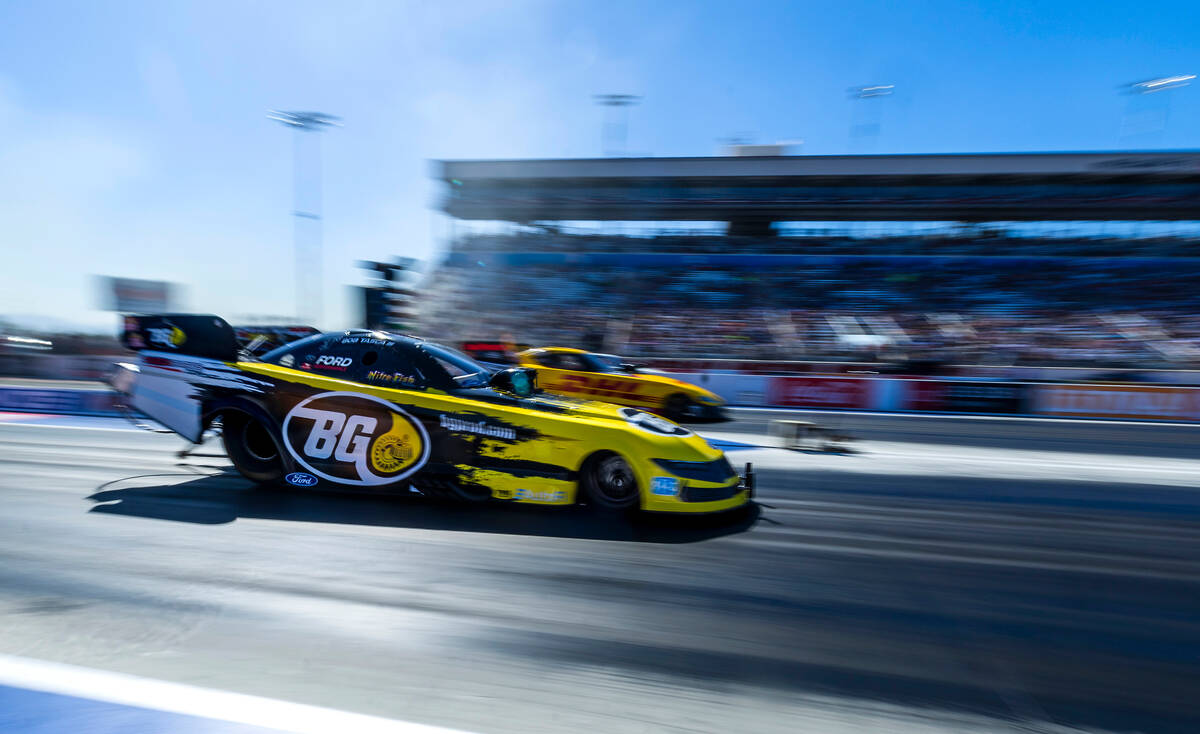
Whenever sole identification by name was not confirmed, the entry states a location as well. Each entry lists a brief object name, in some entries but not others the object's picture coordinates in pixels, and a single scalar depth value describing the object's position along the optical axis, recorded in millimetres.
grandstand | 19094
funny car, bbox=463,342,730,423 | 9766
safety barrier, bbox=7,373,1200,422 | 11836
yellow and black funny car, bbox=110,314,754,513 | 4113
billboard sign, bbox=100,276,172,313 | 29406
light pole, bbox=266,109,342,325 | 22531
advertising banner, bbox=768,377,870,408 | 12898
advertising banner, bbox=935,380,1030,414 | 12578
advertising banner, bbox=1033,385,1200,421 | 11758
